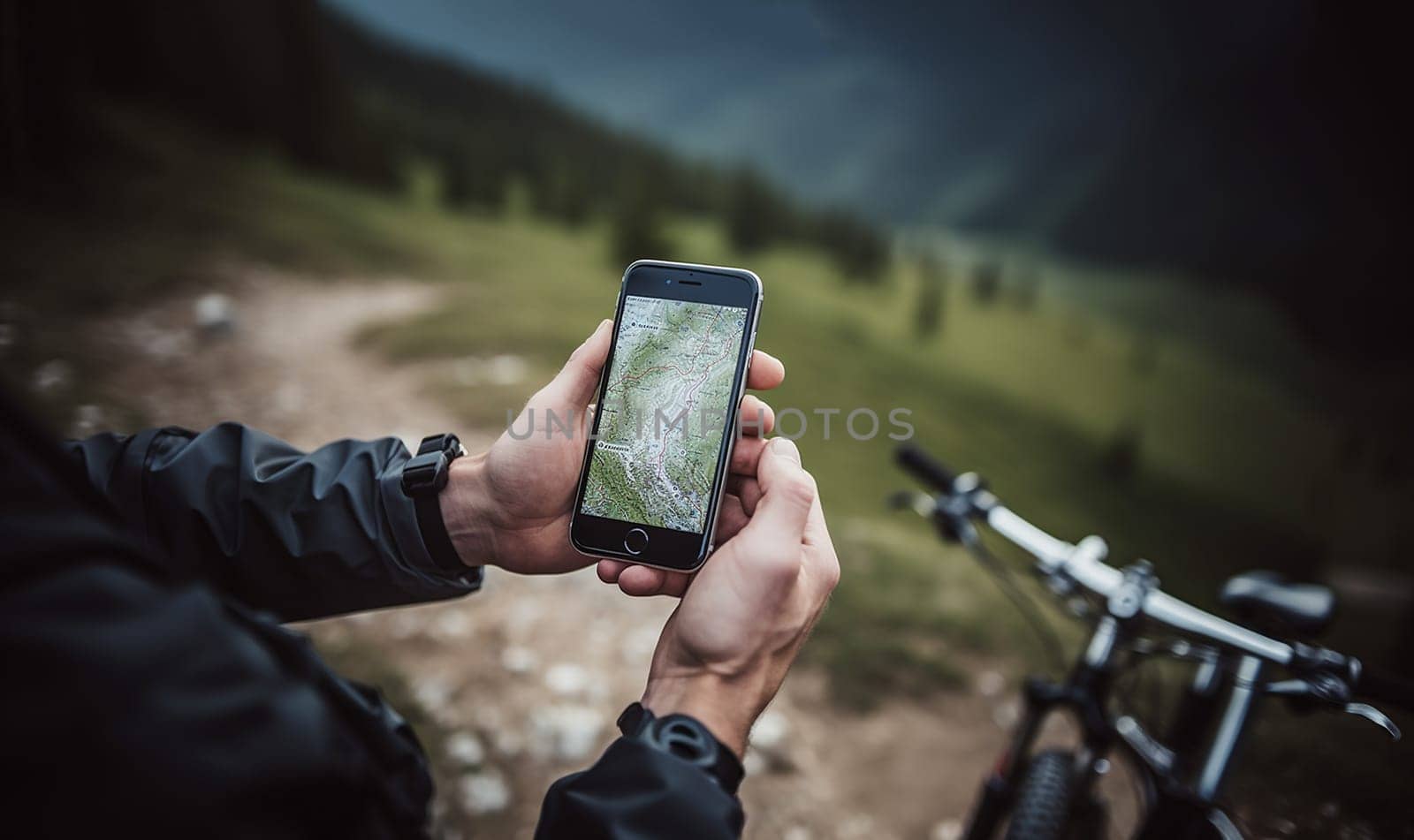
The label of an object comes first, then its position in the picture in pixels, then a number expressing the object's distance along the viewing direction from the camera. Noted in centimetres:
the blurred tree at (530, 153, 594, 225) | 1329
